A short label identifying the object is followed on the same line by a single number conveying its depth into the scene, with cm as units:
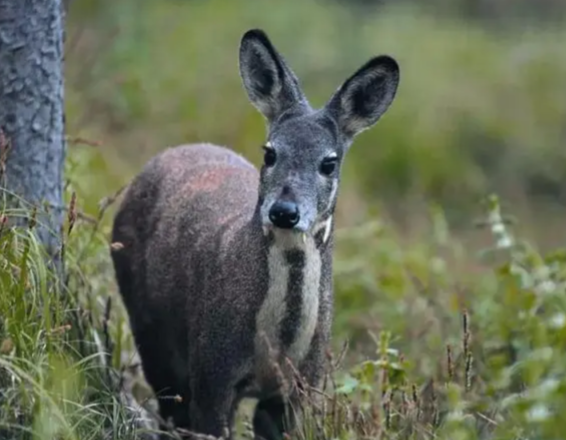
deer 1305
